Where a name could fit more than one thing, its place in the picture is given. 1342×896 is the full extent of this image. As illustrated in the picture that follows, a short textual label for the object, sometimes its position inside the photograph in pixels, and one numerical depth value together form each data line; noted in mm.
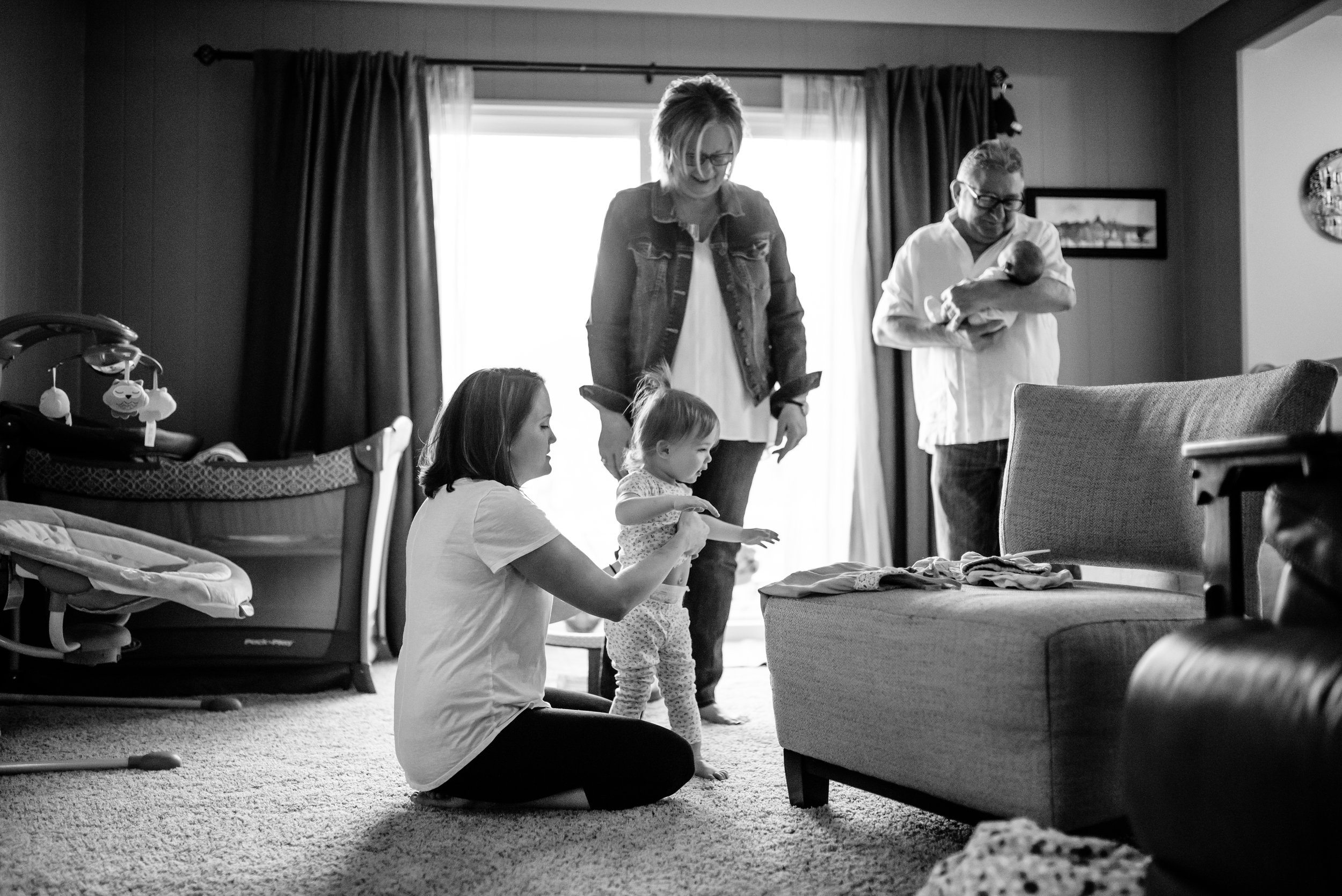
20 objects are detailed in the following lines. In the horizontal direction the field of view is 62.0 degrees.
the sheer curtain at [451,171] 3881
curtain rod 3803
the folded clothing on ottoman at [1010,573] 1653
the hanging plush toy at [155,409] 2775
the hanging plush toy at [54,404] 2496
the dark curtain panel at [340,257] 3734
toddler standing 1934
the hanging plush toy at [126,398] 2701
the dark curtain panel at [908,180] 3932
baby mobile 2520
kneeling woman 1674
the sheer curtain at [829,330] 3947
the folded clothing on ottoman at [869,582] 1649
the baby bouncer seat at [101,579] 2025
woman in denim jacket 2385
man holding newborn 2512
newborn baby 2463
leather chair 794
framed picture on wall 4164
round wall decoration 3939
